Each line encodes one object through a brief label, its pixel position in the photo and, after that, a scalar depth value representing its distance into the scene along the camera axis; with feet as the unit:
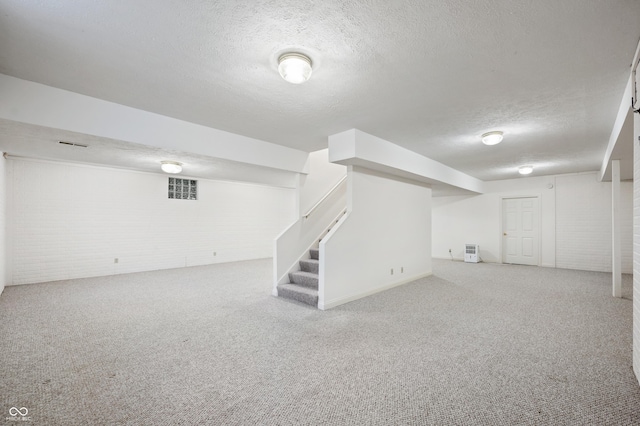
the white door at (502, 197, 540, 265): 25.70
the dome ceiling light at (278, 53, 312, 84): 6.98
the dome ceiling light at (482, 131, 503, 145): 12.73
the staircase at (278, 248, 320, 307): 13.65
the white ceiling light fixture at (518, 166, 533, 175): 20.79
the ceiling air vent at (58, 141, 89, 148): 11.28
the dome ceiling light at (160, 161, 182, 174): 16.07
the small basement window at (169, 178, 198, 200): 23.36
